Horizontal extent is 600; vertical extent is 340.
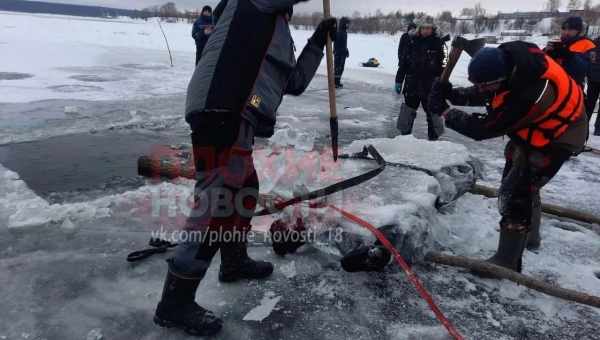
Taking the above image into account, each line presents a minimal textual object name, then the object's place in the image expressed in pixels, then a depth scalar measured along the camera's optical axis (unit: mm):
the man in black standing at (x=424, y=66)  5410
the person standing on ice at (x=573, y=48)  4414
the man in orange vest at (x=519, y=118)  2258
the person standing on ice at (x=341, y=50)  10828
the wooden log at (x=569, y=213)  3270
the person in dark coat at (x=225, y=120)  1799
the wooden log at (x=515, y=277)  2262
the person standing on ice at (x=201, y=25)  9008
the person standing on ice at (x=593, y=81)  6289
